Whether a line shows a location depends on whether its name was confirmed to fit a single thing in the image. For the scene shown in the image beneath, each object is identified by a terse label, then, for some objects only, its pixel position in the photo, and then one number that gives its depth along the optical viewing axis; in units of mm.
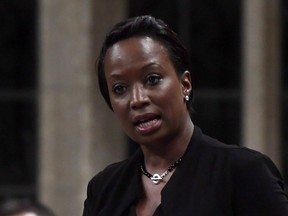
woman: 5582
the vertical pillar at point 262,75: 15289
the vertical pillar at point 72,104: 15602
